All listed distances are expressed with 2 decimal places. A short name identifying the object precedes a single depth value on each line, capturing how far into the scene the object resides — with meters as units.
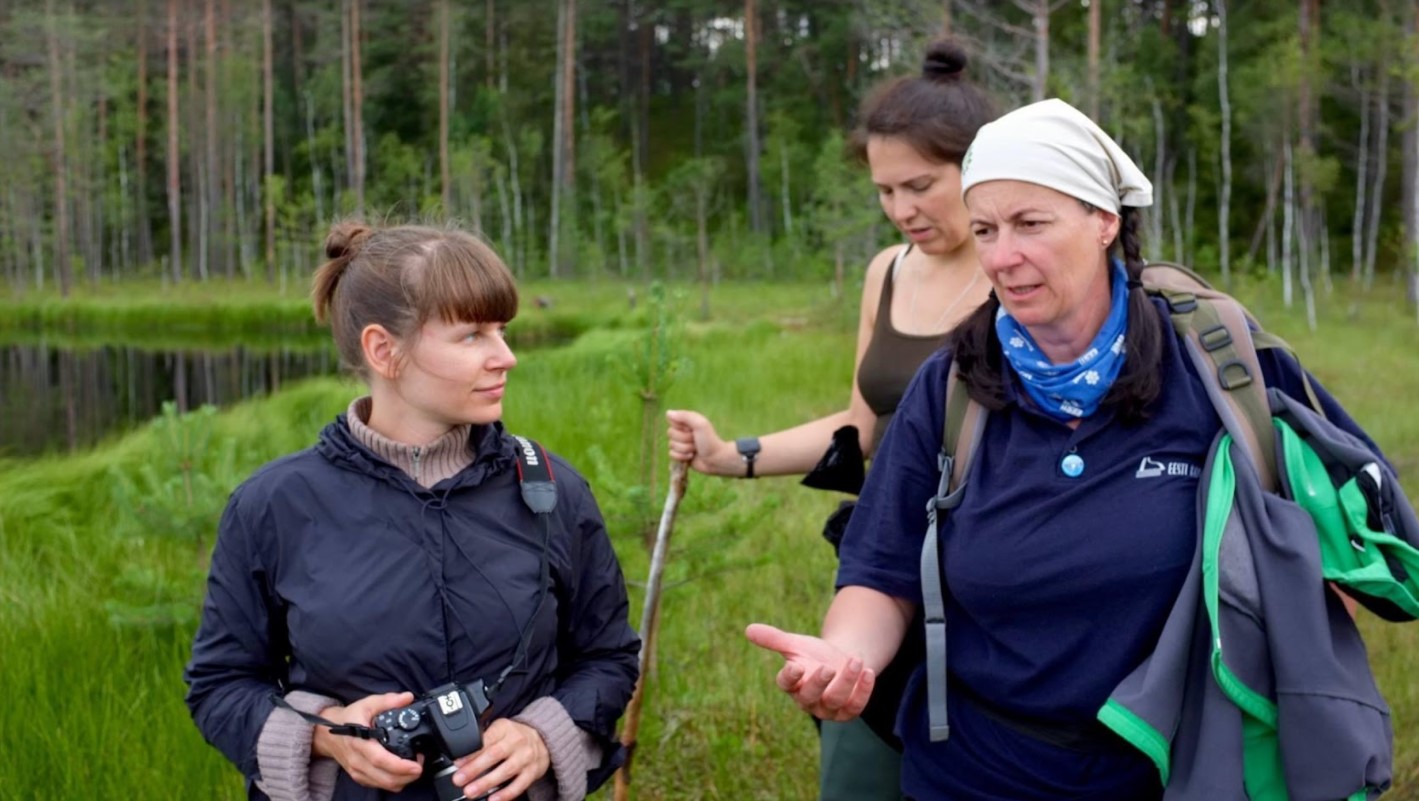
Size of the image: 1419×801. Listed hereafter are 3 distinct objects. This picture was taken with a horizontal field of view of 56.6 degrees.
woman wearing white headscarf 1.84
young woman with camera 1.98
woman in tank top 2.44
